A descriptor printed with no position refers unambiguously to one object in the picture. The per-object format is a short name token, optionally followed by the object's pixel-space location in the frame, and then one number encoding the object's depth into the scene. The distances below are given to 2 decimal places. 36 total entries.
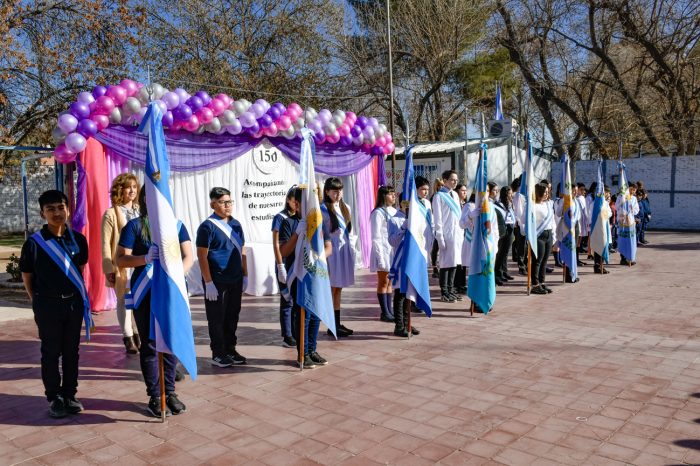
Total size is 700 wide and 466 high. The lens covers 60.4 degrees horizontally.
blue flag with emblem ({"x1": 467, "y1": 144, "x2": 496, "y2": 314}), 7.70
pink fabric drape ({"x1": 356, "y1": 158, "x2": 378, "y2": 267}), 12.41
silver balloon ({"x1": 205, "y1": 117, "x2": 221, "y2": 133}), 9.37
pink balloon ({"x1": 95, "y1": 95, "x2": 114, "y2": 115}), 8.05
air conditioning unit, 17.73
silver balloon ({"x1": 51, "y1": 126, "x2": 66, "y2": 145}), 7.89
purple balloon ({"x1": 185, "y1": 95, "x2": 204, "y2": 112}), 9.05
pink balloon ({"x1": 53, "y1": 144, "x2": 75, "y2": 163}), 7.89
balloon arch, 7.97
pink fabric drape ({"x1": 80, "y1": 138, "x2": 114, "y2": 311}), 8.20
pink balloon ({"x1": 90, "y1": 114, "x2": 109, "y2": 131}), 8.08
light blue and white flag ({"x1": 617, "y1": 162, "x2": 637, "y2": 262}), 12.11
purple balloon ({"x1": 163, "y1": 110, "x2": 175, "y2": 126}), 8.69
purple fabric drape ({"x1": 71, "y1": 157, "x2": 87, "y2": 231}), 8.09
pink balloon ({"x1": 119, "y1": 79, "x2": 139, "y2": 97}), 8.22
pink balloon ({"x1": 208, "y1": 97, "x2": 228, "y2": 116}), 9.31
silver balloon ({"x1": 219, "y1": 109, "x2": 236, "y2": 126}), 9.52
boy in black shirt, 4.43
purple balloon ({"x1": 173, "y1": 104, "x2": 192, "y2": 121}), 8.84
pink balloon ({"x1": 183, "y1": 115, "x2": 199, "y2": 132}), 9.02
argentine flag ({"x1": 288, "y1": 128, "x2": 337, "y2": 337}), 5.45
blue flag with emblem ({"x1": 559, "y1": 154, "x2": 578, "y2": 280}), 10.17
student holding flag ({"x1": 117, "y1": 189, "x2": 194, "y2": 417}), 4.41
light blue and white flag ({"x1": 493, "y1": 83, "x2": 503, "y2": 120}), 16.23
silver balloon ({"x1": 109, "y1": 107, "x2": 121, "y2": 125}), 8.20
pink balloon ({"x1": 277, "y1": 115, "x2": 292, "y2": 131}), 10.38
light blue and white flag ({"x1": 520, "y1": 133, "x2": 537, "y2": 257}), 8.93
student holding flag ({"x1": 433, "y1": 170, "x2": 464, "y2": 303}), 8.73
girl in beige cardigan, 5.66
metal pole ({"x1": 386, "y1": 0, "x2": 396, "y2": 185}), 16.18
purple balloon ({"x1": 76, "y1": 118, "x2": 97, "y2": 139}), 7.97
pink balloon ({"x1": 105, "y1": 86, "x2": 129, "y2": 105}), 8.12
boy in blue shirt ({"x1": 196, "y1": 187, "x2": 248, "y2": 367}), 5.43
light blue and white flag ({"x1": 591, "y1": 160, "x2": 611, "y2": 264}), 11.29
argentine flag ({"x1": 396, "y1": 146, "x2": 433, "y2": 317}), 6.52
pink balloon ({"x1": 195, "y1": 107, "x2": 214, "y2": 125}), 9.15
